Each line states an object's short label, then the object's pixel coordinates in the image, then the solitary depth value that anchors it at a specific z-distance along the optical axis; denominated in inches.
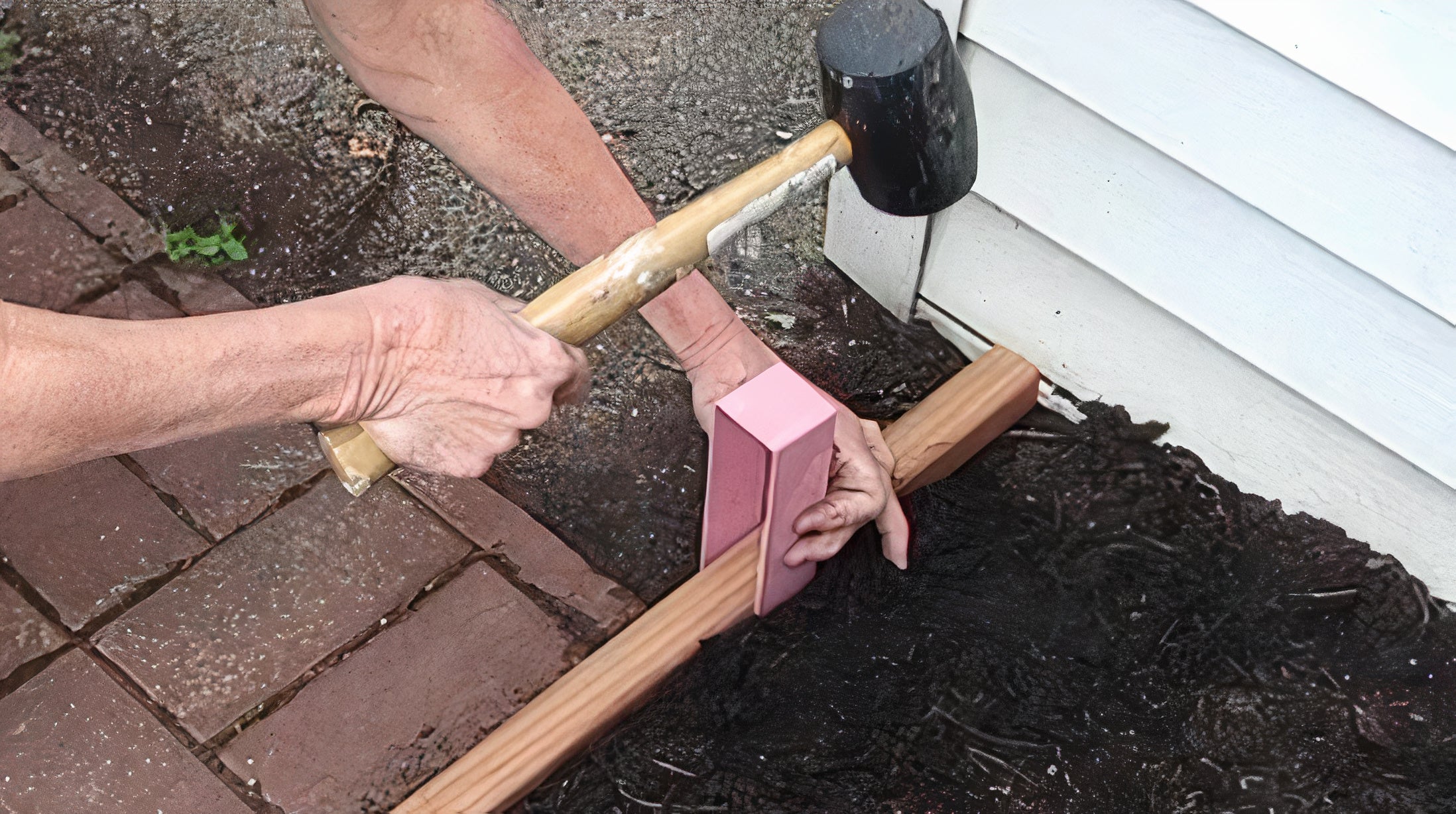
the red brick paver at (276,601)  84.4
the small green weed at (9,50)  122.7
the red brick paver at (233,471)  92.4
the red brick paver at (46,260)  104.0
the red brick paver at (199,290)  103.4
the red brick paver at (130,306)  102.7
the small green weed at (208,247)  106.9
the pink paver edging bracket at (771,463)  66.1
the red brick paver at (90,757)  80.0
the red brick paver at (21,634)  86.0
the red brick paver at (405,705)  79.8
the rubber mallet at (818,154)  62.4
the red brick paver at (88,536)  88.8
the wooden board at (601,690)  73.4
